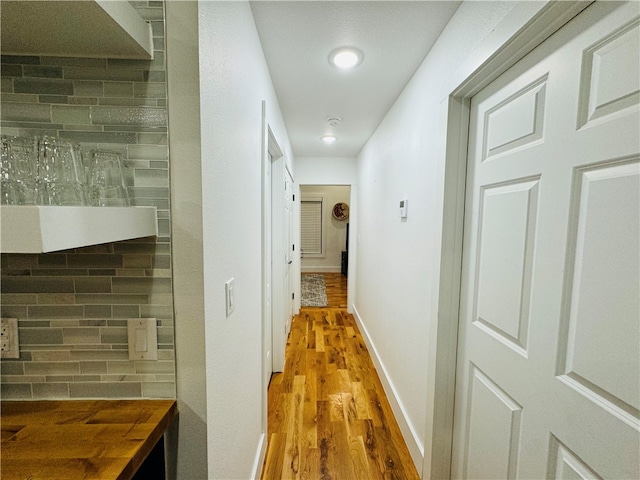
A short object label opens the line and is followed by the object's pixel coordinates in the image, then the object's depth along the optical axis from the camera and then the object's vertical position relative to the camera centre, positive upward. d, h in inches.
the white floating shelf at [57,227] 16.8 -0.6
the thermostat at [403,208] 70.8 +4.6
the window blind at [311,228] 279.0 -5.4
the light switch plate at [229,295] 36.5 -10.4
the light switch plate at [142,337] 29.1 -12.9
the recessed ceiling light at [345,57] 55.9 +36.4
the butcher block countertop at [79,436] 21.1 -19.9
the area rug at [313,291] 180.5 -53.6
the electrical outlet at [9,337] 28.3 -12.8
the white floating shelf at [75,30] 21.3 +16.9
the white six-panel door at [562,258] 24.2 -3.5
